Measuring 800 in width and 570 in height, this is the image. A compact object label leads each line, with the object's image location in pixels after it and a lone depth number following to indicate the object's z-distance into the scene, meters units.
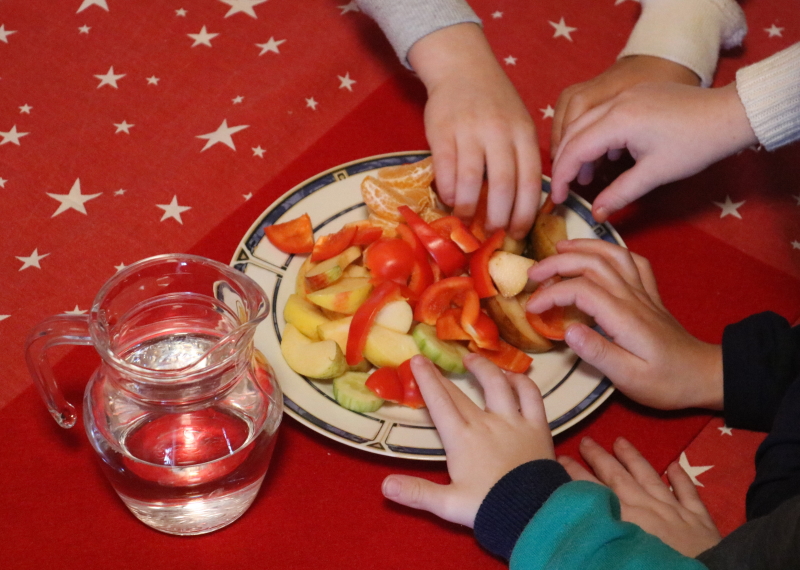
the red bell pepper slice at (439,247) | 1.11
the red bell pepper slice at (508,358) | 1.07
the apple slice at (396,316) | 1.06
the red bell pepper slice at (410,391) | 1.01
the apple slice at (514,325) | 1.09
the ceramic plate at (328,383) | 0.97
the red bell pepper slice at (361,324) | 1.03
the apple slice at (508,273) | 1.11
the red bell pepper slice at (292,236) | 1.16
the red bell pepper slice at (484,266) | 1.11
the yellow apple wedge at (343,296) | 1.05
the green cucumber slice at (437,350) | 1.03
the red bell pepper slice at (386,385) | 1.00
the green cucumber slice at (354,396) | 0.99
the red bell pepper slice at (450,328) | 1.06
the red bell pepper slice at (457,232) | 1.12
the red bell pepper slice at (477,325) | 1.05
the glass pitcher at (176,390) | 0.83
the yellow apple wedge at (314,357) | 1.00
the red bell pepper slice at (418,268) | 1.12
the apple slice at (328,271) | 1.08
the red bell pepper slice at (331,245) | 1.12
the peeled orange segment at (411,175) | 1.24
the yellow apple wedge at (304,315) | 1.07
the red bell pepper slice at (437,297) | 1.09
